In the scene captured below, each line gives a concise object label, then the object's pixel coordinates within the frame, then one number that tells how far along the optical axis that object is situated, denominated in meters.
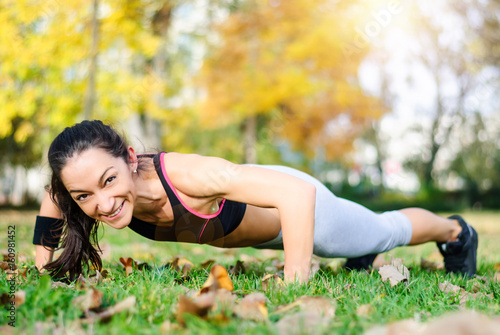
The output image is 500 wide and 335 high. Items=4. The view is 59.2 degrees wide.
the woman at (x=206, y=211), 1.97
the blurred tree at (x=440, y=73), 15.90
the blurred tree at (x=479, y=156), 20.23
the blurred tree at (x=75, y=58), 7.09
